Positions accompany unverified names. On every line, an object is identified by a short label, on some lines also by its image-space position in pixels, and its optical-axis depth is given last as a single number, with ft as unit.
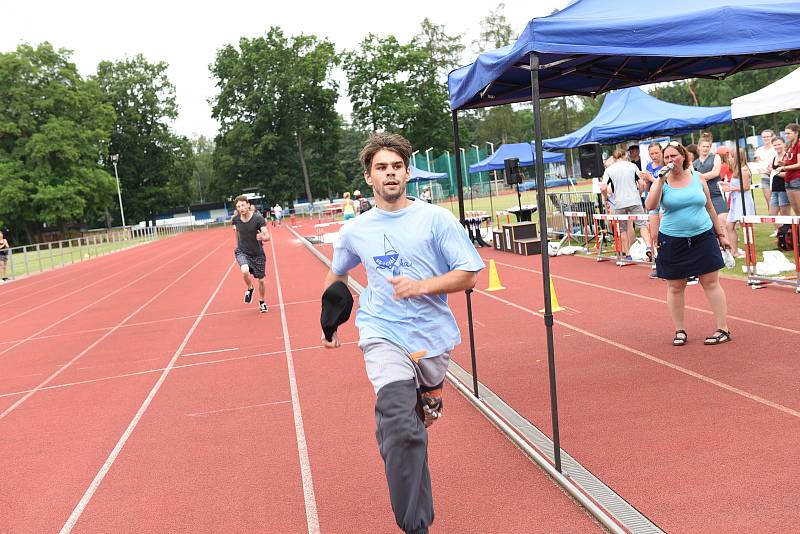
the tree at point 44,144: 196.75
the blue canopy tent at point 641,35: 16.07
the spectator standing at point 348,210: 86.84
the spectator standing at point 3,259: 91.10
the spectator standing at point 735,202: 42.29
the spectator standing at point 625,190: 45.75
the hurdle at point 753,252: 30.60
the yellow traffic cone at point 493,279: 41.22
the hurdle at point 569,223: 54.34
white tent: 37.17
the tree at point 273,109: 245.65
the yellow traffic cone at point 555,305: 33.03
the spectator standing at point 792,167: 38.47
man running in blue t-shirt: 11.82
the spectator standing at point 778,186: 41.73
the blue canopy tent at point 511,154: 81.35
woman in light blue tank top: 23.02
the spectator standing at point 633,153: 50.06
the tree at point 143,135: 263.29
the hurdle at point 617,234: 43.19
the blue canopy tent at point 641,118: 56.59
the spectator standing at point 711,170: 39.09
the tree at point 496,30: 241.76
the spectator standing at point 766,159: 46.83
